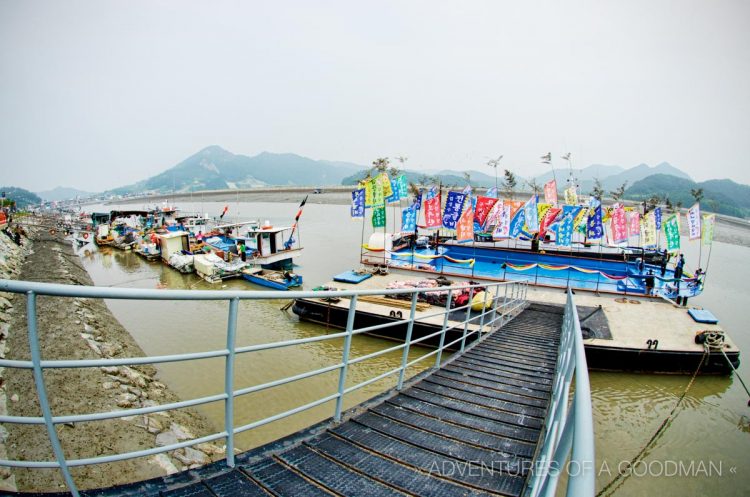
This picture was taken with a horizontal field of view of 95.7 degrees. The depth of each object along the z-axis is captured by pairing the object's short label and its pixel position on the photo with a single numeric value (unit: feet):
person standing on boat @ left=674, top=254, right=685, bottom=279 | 52.70
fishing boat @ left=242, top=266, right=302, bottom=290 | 67.77
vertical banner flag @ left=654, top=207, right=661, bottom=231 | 61.62
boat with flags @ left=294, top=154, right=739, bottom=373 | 36.52
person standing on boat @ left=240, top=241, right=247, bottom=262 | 81.40
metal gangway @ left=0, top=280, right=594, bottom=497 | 5.75
